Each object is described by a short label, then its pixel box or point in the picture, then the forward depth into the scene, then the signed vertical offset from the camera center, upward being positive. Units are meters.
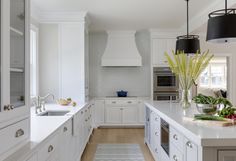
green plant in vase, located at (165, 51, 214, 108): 3.03 +0.11
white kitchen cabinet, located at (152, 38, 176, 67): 6.59 +0.87
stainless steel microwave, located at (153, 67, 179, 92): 6.54 -0.01
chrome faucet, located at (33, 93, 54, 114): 3.52 -0.36
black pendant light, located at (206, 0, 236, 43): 2.14 +0.49
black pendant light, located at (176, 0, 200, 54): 3.55 +0.53
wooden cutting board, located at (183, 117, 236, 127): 2.05 -0.38
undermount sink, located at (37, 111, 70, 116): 3.73 -0.51
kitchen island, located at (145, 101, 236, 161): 1.64 -0.48
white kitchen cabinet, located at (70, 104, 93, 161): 3.34 -0.85
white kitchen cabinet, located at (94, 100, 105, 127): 6.57 -0.87
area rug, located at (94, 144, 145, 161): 4.04 -1.32
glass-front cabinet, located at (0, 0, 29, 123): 1.41 +0.15
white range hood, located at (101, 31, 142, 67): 6.72 +0.95
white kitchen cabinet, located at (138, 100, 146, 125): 6.58 -0.84
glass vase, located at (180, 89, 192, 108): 3.08 -0.24
